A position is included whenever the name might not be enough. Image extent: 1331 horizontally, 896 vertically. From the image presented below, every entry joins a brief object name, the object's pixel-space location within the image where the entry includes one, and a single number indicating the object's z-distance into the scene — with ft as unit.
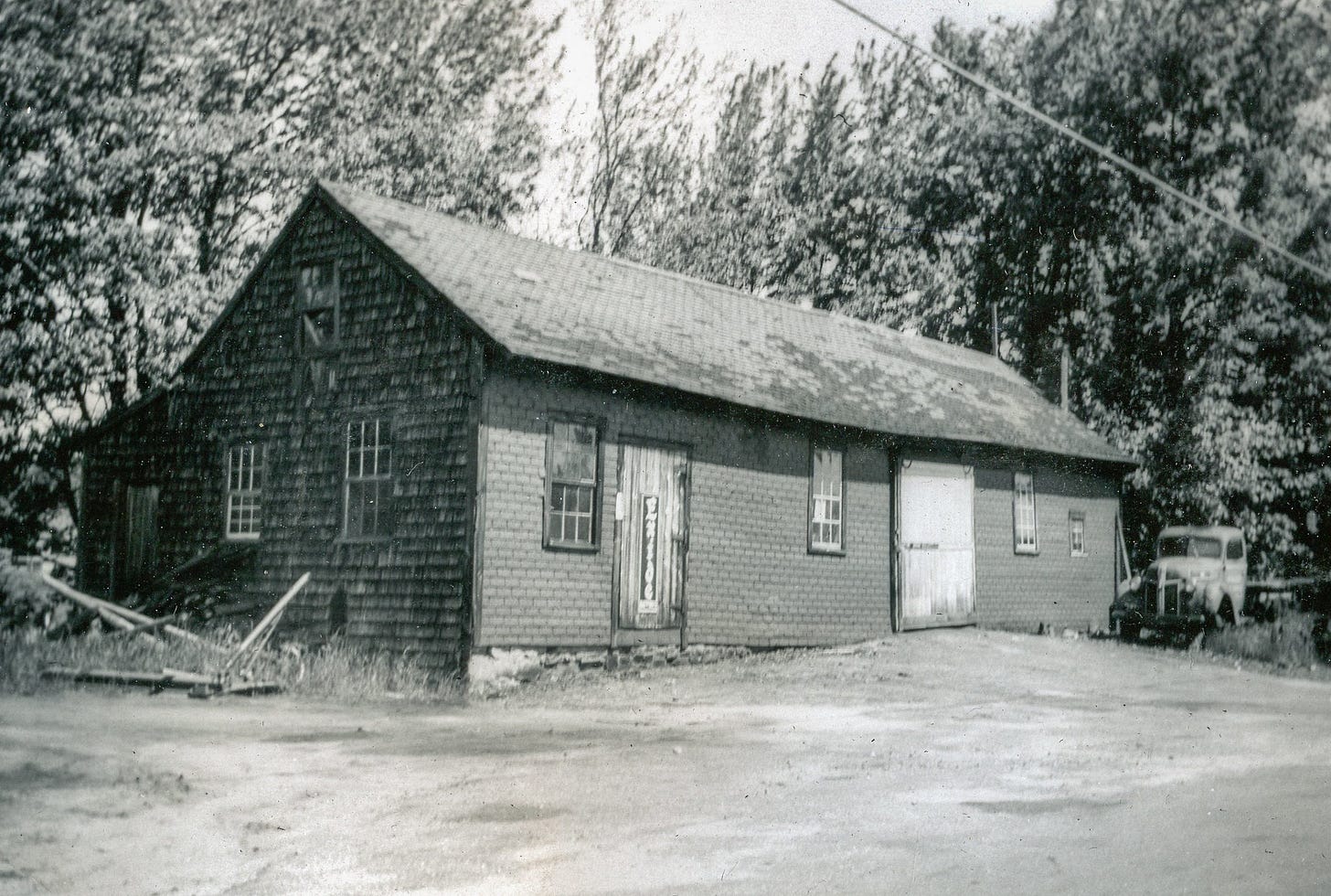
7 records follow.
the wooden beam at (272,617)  47.28
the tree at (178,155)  72.33
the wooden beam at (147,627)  51.10
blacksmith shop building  52.47
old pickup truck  81.61
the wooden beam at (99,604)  52.85
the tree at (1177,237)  99.35
